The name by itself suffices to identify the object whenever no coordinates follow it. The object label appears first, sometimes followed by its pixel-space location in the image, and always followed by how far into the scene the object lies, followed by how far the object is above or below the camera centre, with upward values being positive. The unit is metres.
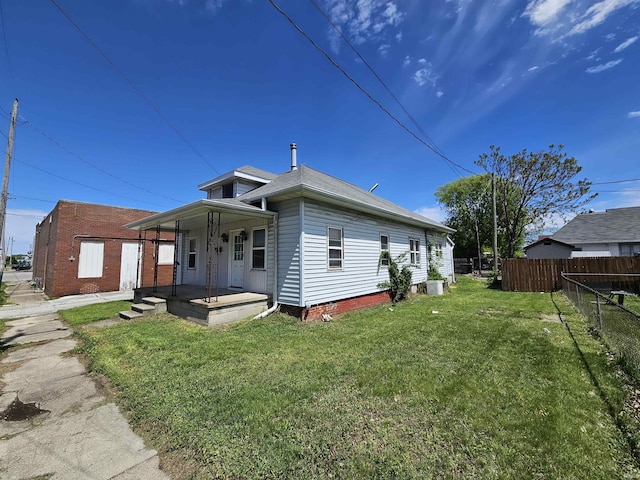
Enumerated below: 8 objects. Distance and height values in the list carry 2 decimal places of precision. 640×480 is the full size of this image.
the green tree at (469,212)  34.72 +6.61
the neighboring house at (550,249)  22.03 +0.94
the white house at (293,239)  7.29 +0.76
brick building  13.78 +0.64
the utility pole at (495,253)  15.98 +0.46
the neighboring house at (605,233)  21.62 +2.27
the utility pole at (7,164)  7.56 +3.03
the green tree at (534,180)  23.25 +7.23
